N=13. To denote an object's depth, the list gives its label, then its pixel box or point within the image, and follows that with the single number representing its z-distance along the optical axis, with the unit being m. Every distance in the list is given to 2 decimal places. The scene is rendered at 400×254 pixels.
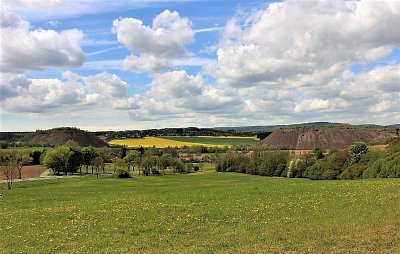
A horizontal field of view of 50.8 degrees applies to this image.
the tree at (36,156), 178.80
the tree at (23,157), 151.88
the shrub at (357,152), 105.36
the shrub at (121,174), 125.81
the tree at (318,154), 134.80
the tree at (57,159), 143.62
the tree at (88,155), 161.00
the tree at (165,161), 154.50
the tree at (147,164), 142.89
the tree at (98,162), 144.38
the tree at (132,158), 159.45
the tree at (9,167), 87.72
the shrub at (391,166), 71.44
